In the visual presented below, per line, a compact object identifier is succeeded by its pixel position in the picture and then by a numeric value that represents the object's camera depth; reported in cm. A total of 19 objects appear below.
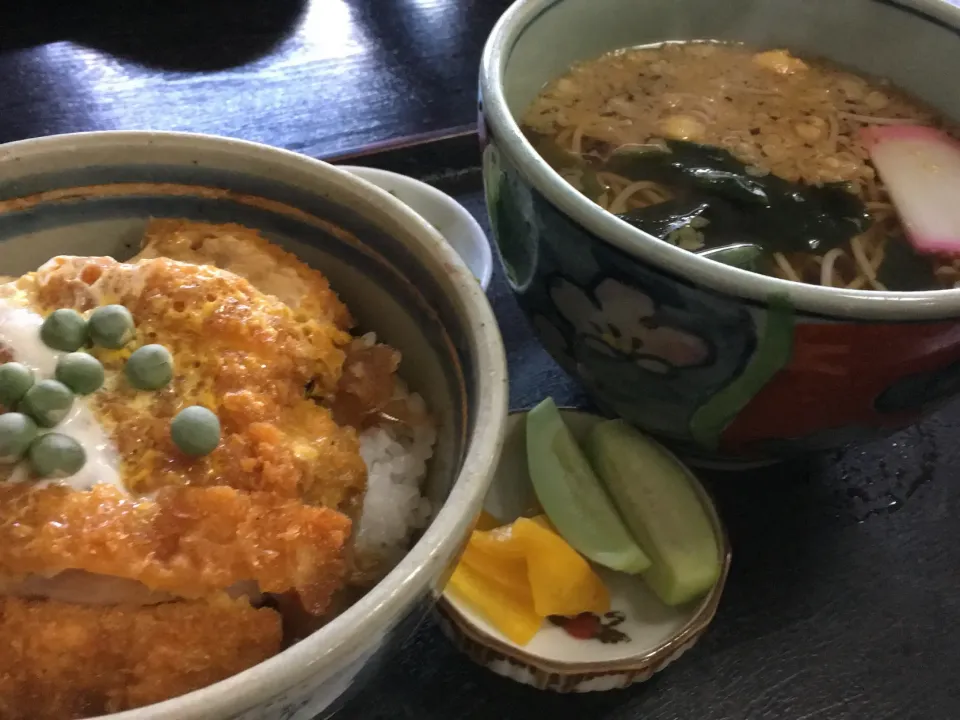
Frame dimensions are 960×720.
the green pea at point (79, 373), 20
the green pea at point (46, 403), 19
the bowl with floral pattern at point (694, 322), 21
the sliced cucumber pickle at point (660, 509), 25
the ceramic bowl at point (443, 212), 35
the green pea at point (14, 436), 19
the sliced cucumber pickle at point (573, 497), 26
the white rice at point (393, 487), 23
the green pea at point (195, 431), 20
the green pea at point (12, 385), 20
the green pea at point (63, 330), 21
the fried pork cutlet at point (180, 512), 18
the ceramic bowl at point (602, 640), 24
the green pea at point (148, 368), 21
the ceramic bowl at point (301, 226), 22
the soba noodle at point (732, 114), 30
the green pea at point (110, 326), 21
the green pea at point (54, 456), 19
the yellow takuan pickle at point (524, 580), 25
